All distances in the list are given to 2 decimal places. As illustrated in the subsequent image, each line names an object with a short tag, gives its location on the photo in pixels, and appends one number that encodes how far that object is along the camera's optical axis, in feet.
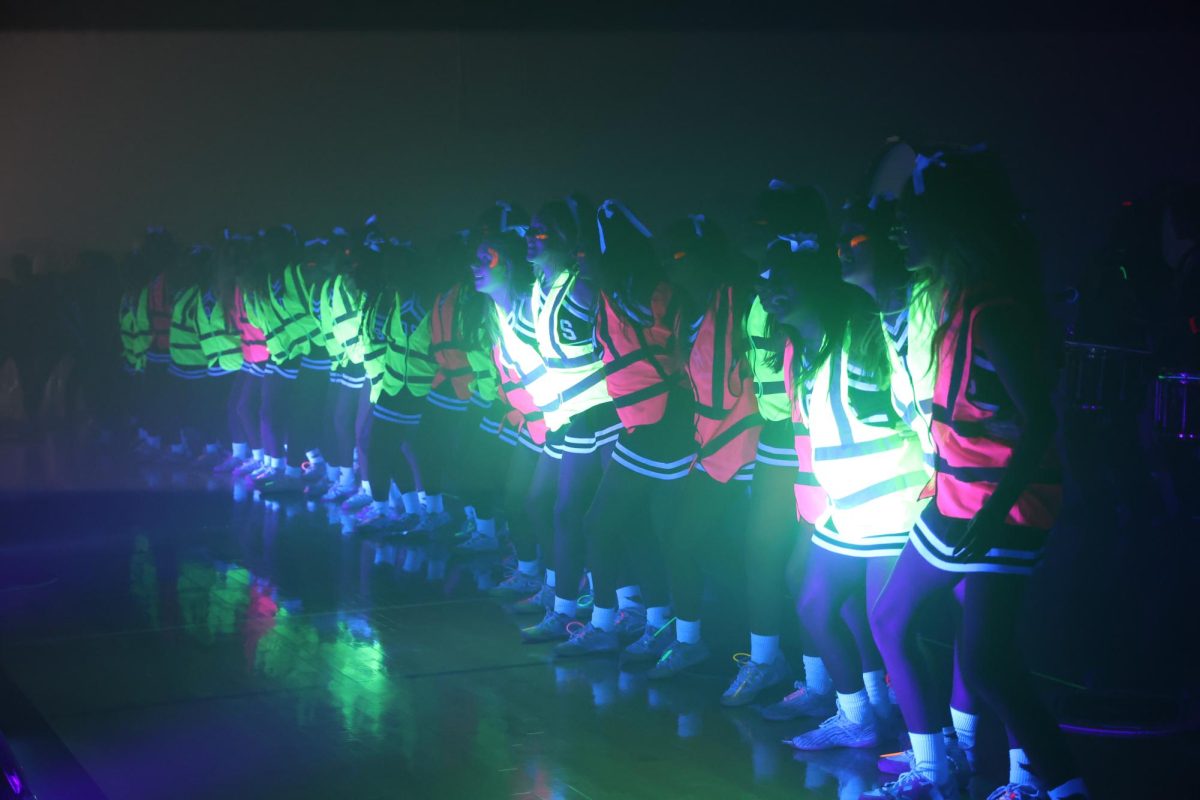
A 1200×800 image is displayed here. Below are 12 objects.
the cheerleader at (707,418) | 17.60
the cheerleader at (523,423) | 21.20
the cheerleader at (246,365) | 36.68
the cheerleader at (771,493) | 16.63
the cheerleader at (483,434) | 26.61
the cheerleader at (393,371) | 29.14
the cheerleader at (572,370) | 19.54
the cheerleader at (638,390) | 18.61
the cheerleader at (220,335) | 38.24
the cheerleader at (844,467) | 13.99
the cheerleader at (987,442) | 11.43
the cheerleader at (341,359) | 31.01
